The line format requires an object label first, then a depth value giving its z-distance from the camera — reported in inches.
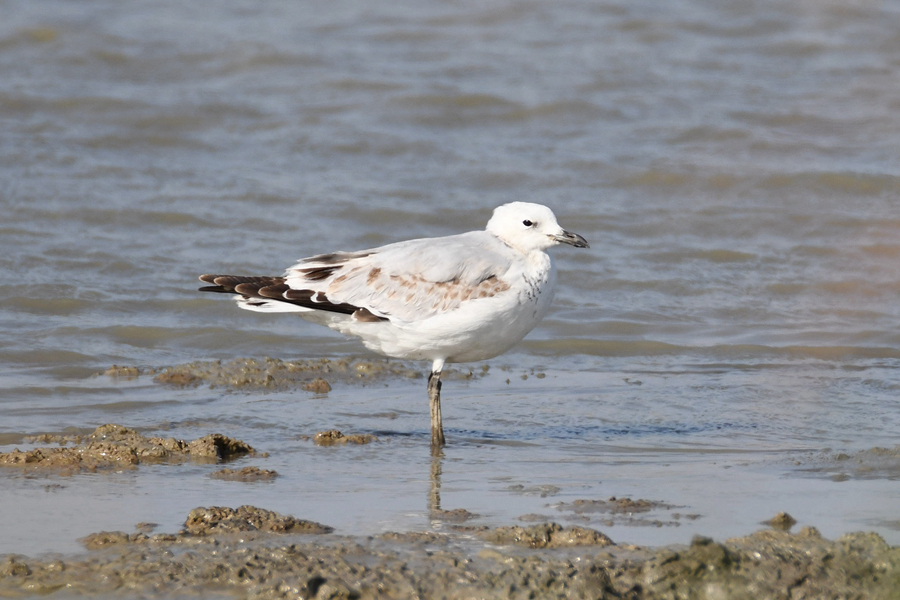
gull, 460.8
